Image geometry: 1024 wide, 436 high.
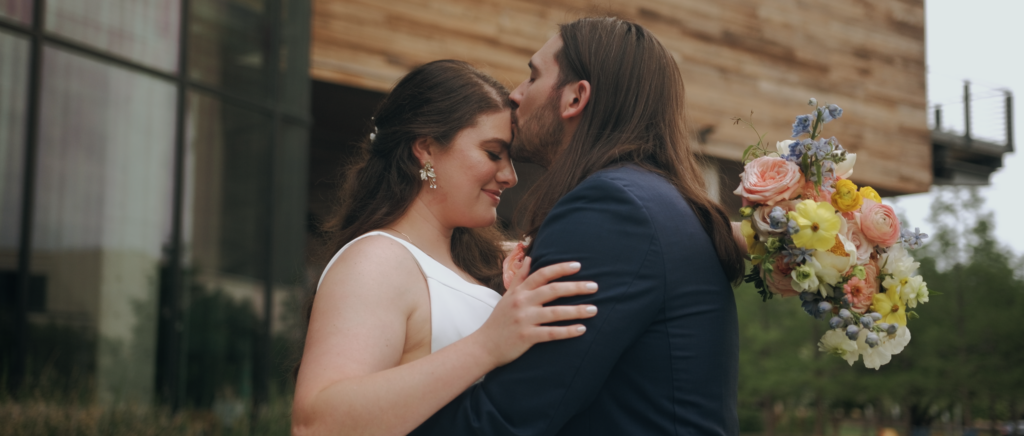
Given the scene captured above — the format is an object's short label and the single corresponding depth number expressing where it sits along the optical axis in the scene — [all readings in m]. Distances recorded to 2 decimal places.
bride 1.90
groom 1.80
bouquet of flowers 1.92
